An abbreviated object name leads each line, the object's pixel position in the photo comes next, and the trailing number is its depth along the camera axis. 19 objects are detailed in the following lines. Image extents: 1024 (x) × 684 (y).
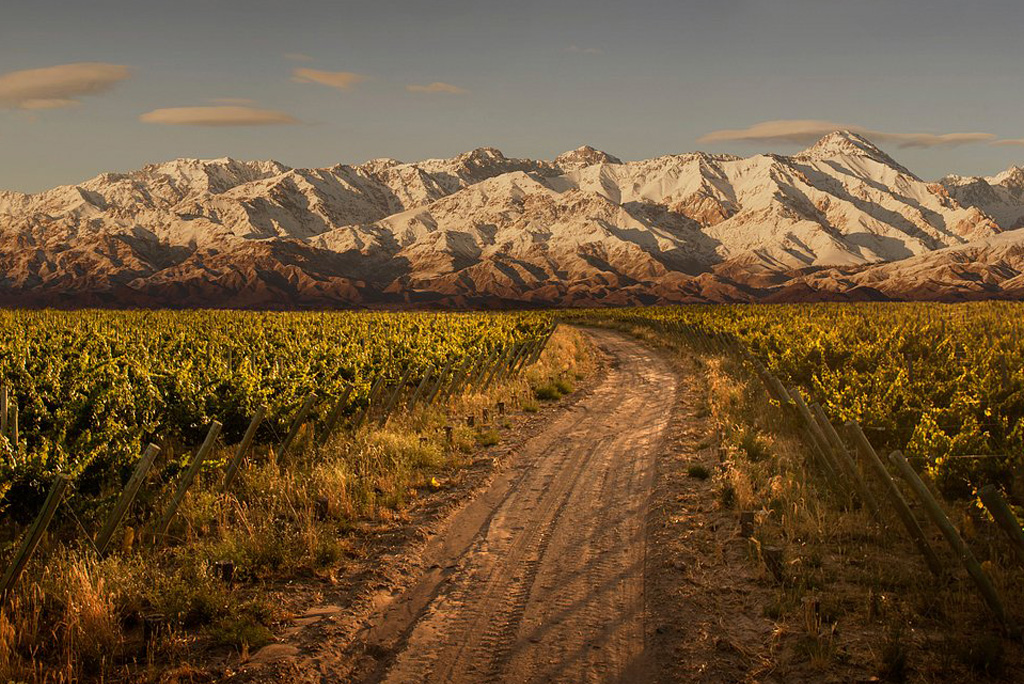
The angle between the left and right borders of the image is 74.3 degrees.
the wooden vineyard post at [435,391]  18.23
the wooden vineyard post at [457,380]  20.42
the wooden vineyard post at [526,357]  27.36
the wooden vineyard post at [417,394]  17.54
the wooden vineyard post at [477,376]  22.32
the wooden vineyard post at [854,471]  8.81
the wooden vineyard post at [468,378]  21.83
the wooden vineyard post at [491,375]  22.89
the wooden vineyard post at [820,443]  9.98
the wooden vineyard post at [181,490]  8.68
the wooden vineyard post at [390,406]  16.33
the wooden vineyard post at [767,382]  14.20
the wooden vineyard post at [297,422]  12.03
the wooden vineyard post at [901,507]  7.54
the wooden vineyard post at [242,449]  10.16
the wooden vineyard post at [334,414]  13.30
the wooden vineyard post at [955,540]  6.45
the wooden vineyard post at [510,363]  25.10
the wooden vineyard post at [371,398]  15.65
